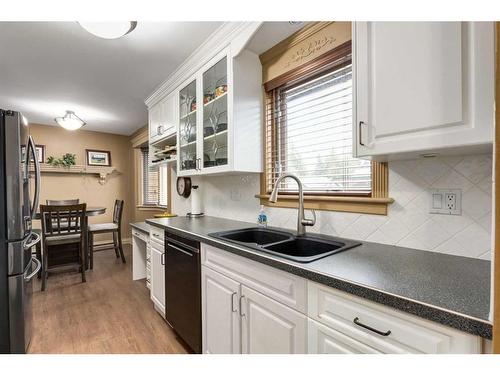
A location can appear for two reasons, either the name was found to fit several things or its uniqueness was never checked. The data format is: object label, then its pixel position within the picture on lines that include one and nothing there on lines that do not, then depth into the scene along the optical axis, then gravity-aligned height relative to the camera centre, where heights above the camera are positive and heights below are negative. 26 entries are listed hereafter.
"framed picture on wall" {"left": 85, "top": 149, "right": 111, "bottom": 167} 4.80 +0.58
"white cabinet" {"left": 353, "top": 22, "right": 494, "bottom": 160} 0.78 +0.35
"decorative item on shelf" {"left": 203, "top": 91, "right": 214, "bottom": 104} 2.10 +0.77
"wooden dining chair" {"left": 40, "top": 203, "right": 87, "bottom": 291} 2.92 -0.56
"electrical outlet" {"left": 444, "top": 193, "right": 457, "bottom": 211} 1.08 -0.07
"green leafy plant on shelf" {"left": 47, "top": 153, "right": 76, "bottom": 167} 4.34 +0.47
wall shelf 4.26 +0.31
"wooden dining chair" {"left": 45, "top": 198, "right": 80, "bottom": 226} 3.75 -0.24
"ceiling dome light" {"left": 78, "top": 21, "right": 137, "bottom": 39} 1.35 +0.88
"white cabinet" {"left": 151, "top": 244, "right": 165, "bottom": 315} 2.13 -0.82
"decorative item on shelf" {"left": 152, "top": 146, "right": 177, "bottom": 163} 2.80 +0.40
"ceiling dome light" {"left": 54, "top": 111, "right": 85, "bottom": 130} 3.35 +0.90
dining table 3.38 -0.37
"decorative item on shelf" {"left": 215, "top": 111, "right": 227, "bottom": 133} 1.96 +0.51
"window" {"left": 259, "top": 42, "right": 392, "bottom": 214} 1.43 +0.30
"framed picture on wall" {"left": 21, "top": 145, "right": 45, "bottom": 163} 4.29 +0.61
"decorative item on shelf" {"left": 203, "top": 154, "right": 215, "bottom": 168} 2.13 +0.21
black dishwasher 1.60 -0.72
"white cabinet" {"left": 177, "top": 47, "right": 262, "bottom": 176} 1.84 +0.58
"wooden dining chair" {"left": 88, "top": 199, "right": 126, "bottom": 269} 3.64 -0.67
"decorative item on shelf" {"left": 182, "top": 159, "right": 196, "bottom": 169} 2.36 +0.22
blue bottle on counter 1.84 -0.25
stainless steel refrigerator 1.61 -0.32
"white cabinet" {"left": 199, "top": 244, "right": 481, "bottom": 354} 0.70 -0.49
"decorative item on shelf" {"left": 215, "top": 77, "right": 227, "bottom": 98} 1.94 +0.79
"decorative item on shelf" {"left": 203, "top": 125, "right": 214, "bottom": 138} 2.12 +0.48
